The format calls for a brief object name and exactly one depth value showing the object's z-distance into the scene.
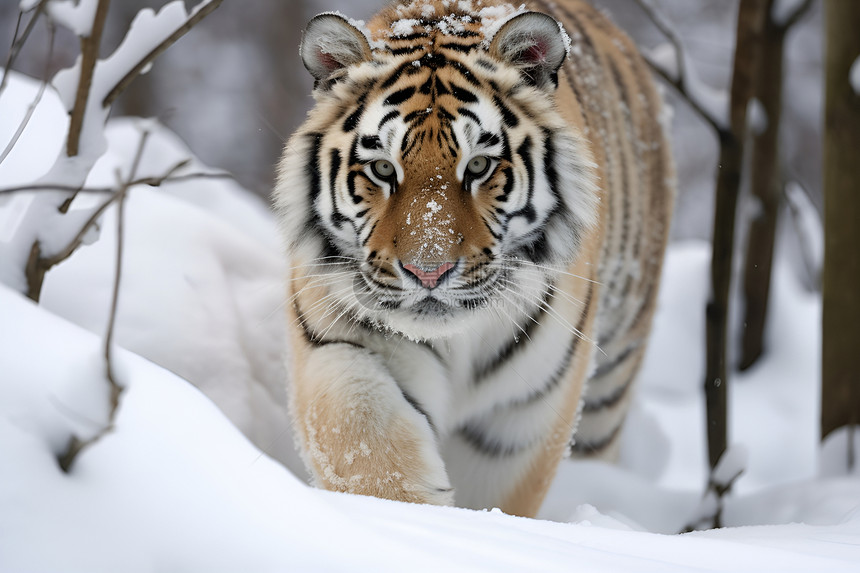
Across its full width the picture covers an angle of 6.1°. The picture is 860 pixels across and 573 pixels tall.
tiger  8.95
